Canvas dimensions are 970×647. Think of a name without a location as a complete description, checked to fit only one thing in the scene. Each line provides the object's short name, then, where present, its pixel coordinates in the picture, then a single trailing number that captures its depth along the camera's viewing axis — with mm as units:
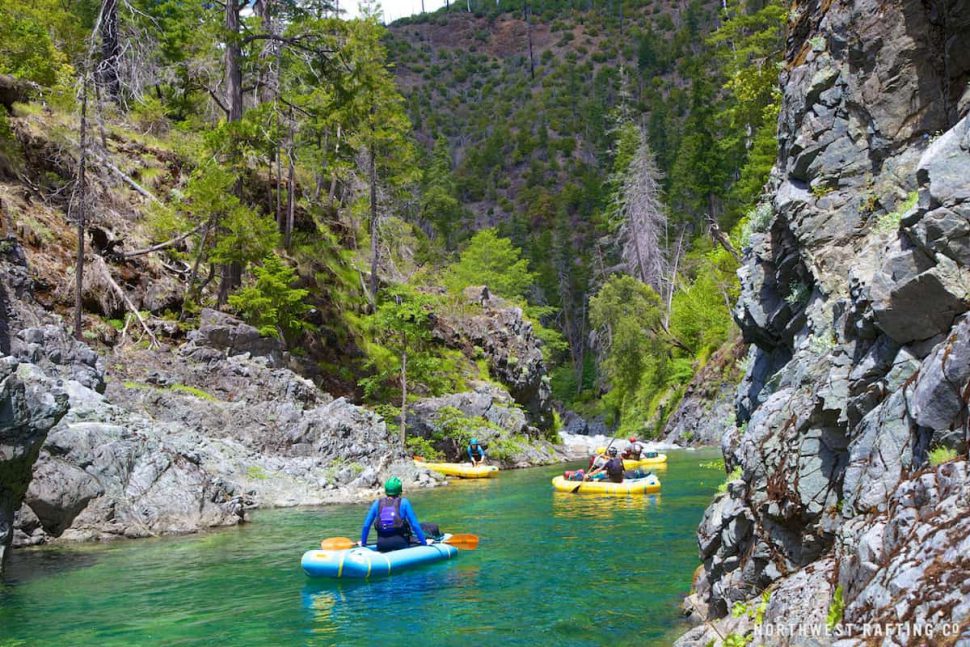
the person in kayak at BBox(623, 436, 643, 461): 27859
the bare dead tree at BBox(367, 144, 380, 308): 33719
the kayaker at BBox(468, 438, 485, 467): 26688
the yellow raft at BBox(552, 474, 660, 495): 20125
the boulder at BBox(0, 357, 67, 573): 10336
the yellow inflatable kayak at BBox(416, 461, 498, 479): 25109
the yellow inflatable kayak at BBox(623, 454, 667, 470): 26609
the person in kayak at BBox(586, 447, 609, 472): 22944
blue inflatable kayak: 11281
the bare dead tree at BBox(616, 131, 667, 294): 56250
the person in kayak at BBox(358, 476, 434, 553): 12266
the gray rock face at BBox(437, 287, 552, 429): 36375
